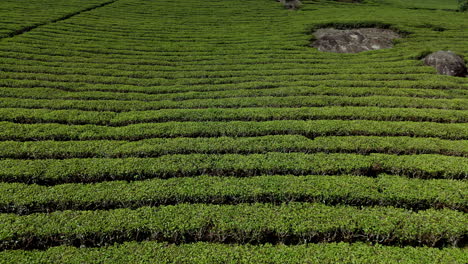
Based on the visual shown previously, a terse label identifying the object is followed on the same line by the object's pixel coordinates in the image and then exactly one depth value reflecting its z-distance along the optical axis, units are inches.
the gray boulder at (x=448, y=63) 803.4
